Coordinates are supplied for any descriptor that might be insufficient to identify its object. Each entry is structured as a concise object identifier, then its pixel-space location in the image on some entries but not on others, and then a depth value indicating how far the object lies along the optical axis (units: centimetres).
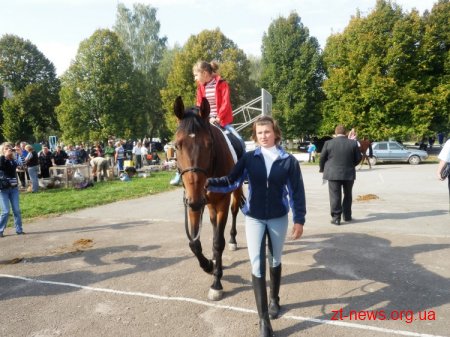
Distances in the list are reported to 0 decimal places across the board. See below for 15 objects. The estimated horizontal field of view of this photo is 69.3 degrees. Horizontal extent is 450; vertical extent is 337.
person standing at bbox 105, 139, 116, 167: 2010
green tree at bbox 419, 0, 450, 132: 2702
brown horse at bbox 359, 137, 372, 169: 2107
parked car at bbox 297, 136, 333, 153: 4004
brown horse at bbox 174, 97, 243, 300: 320
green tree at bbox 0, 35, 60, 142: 4112
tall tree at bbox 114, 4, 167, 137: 4250
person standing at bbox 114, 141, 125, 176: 1897
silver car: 2389
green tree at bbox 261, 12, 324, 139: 3503
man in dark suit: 740
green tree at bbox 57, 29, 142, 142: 3634
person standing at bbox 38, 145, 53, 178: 1550
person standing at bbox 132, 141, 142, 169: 2189
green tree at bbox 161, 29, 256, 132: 3519
